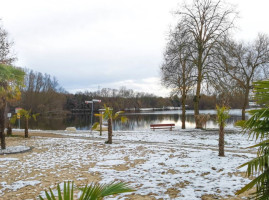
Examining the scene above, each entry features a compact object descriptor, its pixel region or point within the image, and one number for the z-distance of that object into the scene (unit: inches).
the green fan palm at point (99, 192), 68.0
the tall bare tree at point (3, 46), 787.6
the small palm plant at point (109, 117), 522.9
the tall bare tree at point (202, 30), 794.8
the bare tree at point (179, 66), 802.2
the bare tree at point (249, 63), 933.8
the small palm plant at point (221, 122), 368.8
